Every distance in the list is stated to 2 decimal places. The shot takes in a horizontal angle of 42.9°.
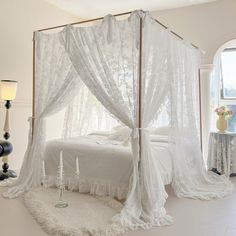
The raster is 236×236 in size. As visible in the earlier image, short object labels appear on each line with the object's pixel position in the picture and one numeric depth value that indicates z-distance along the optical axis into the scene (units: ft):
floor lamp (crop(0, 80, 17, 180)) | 14.16
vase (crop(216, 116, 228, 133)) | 16.08
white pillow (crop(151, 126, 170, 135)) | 14.17
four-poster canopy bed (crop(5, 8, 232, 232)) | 10.37
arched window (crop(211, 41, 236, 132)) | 19.75
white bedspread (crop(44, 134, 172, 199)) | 11.30
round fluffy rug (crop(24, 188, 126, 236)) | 8.64
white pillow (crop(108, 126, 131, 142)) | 14.03
